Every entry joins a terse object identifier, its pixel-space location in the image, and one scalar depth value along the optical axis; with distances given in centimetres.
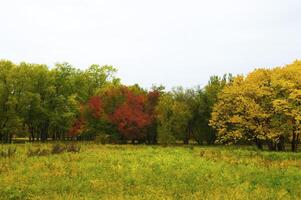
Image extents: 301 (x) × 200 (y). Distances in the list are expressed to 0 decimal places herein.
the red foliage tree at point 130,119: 6450
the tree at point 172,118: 6212
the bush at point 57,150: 3528
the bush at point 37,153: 3276
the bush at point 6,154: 3094
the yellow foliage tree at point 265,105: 4806
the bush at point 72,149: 3754
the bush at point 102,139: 6616
